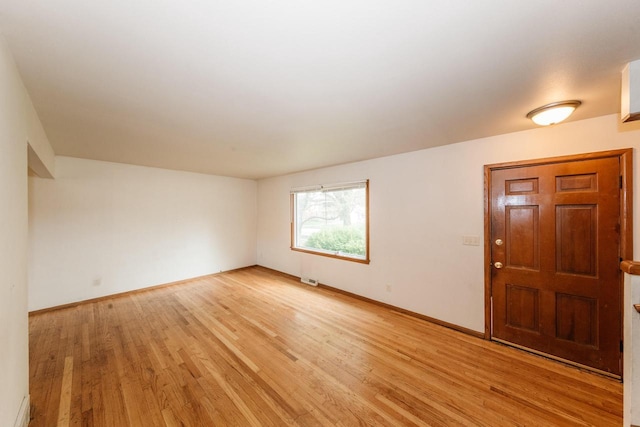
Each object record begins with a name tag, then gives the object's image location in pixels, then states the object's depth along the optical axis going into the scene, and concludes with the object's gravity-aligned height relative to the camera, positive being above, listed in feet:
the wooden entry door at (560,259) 6.84 -1.61
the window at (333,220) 13.08 -0.53
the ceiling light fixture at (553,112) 6.06 +2.72
